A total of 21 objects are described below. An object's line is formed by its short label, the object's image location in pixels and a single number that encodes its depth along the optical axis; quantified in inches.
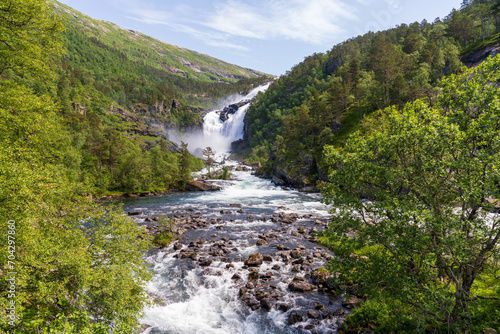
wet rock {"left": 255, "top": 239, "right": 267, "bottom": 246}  1242.4
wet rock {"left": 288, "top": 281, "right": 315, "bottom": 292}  811.0
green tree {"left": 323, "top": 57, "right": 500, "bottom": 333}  365.4
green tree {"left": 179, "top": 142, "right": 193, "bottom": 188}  3250.5
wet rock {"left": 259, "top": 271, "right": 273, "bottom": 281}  901.2
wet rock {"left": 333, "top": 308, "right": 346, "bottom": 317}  668.7
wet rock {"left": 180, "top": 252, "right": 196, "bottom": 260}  1102.4
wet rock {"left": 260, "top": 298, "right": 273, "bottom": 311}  730.8
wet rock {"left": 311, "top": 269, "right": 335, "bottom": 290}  816.6
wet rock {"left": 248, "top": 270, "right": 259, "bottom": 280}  905.0
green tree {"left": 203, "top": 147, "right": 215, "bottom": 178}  4097.9
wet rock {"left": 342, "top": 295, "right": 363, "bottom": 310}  700.6
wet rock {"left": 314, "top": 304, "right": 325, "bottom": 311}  707.4
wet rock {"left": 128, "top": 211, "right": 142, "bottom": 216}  1864.1
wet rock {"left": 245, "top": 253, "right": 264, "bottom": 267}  1011.3
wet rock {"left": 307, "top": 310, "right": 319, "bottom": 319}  671.8
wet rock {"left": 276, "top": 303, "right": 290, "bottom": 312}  716.0
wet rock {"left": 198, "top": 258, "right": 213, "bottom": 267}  1024.7
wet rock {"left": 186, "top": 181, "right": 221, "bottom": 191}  3150.6
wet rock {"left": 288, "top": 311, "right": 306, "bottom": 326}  663.6
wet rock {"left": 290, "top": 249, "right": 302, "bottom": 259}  1063.9
